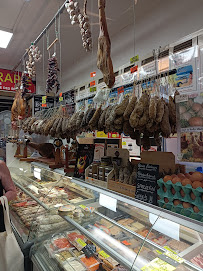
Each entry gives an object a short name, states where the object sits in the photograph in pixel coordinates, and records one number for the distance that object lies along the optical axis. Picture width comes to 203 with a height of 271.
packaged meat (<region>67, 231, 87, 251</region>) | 2.33
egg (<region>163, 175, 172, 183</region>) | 1.62
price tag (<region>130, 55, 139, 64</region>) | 2.21
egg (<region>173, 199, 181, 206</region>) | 1.54
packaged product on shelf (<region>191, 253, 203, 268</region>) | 1.48
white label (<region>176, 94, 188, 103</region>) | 1.62
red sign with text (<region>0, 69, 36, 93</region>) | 6.84
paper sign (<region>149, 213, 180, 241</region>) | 1.50
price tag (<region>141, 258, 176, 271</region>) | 1.46
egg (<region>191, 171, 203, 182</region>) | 1.52
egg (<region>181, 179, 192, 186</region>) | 1.50
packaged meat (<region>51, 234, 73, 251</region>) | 2.38
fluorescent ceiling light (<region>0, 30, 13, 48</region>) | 4.83
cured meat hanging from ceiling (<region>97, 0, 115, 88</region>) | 1.97
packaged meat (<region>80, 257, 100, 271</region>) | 2.02
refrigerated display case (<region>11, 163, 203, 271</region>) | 1.52
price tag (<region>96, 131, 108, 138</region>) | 5.45
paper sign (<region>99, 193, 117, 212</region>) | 2.10
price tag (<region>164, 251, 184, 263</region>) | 1.51
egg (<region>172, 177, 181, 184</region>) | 1.55
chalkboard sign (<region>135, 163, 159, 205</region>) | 1.72
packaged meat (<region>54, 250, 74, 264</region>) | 2.20
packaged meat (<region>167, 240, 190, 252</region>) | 1.52
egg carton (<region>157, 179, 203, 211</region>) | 1.40
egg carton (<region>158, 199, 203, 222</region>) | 1.42
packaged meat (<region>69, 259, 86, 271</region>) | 2.03
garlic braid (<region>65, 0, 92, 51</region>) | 2.39
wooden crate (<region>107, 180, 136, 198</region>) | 1.92
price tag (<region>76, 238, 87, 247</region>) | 2.33
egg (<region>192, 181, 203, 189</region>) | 1.44
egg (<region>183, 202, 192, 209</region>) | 1.47
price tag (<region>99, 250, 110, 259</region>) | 2.12
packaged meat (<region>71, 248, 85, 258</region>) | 2.22
